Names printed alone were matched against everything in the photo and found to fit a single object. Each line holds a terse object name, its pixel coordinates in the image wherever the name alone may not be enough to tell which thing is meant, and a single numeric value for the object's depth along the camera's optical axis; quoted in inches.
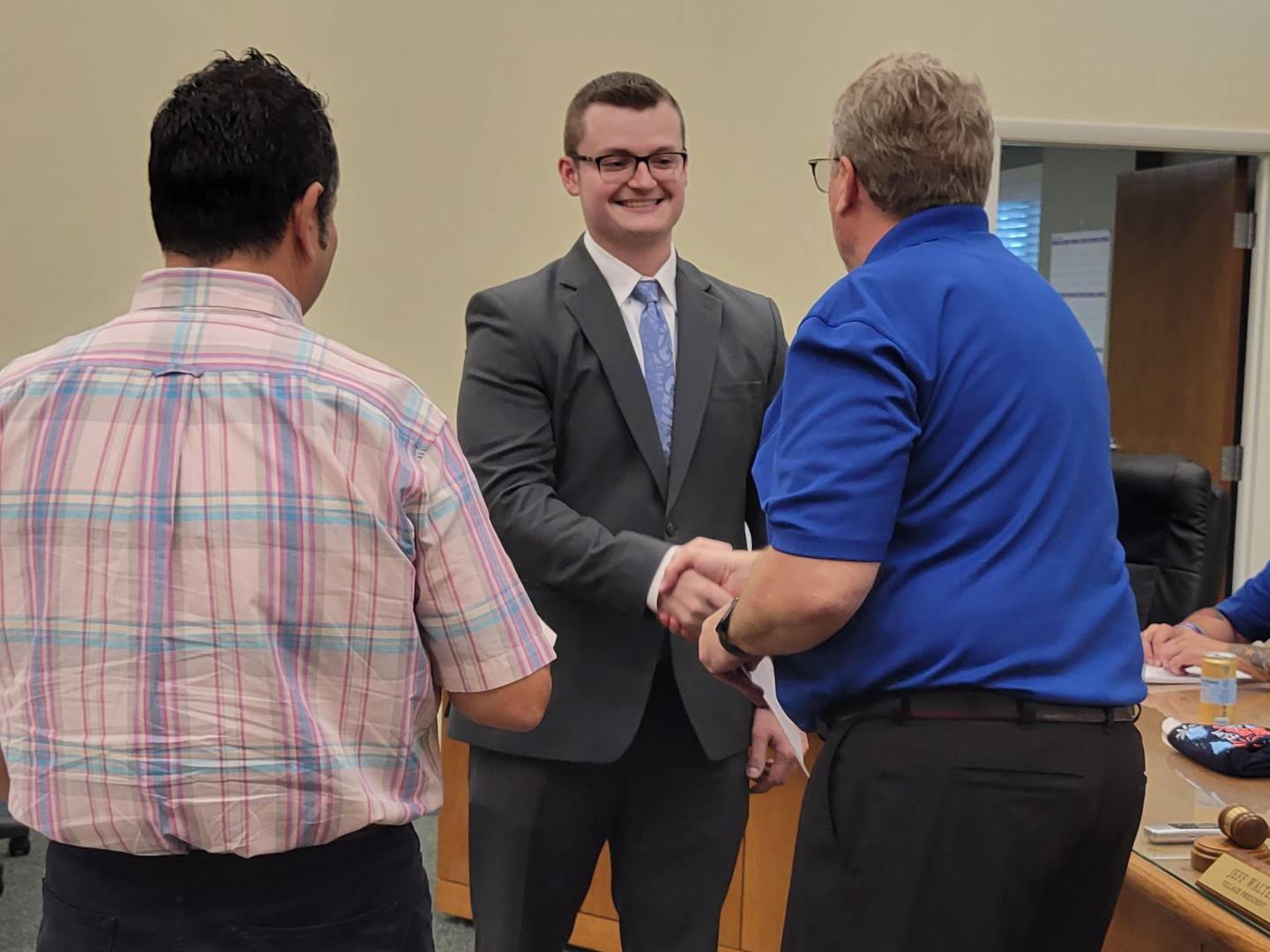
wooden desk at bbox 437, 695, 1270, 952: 57.8
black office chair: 123.0
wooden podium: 109.8
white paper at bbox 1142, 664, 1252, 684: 95.8
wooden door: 196.9
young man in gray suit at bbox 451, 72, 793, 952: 74.0
